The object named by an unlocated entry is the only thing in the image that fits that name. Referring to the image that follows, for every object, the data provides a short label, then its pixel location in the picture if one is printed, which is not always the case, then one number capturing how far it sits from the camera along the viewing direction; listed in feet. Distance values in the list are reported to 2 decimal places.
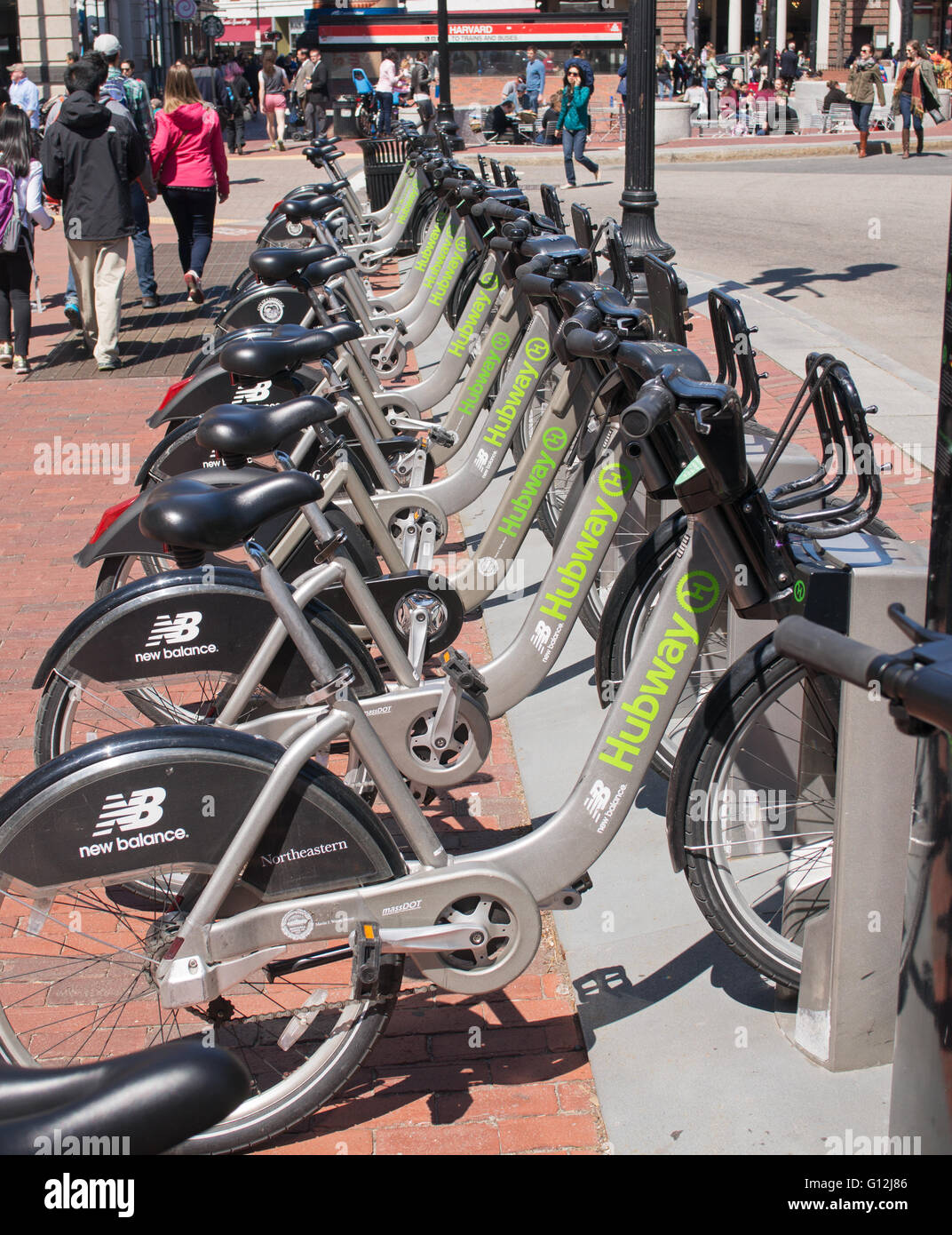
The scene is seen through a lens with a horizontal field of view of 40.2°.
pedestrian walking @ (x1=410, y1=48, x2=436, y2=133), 99.66
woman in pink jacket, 37.17
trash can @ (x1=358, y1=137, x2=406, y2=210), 51.52
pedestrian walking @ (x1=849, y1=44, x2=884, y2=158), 81.05
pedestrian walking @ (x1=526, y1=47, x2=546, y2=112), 106.01
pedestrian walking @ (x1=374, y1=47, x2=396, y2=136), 98.17
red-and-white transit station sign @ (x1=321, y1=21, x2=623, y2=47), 114.11
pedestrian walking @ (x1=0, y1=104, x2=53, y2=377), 30.94
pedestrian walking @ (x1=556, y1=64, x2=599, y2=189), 66.80
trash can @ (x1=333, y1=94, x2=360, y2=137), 106.73
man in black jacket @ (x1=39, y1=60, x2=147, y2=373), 31.78
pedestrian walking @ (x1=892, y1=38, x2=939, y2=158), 78.18
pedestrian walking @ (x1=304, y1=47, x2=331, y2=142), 102.78
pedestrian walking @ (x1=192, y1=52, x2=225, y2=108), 72.08
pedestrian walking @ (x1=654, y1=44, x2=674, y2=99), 130.93
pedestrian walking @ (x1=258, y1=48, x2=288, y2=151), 98.63
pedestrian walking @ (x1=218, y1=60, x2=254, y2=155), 95.30
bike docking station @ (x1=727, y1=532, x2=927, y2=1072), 8.39
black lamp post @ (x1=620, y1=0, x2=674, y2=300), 27.07
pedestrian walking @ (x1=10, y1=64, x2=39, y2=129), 48.03
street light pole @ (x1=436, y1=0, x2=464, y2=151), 57.62
